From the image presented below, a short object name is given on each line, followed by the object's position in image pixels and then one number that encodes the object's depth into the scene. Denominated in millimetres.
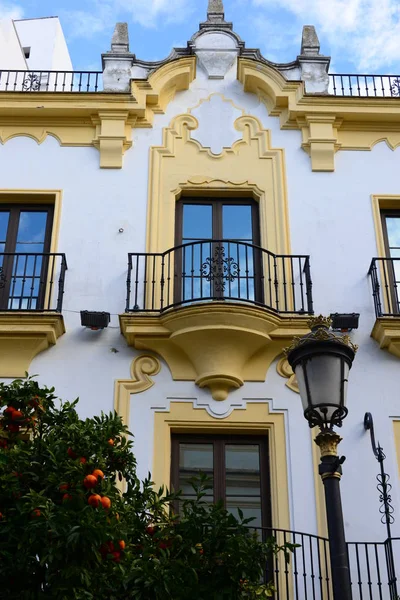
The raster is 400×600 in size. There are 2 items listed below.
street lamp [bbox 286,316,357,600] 6715
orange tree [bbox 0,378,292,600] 6461
